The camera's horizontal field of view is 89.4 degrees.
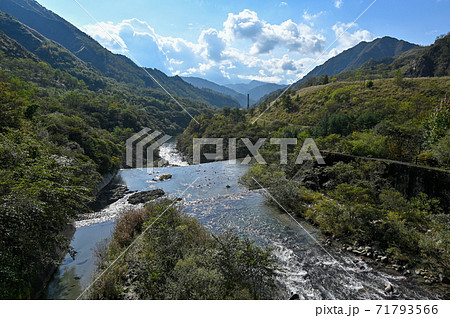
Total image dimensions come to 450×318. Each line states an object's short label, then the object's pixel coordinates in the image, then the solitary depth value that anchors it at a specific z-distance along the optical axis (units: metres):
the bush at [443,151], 13.99
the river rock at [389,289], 8.35
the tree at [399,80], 56.89
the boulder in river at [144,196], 22.05
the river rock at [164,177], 31.50
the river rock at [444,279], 8.48
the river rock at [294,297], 8.02
